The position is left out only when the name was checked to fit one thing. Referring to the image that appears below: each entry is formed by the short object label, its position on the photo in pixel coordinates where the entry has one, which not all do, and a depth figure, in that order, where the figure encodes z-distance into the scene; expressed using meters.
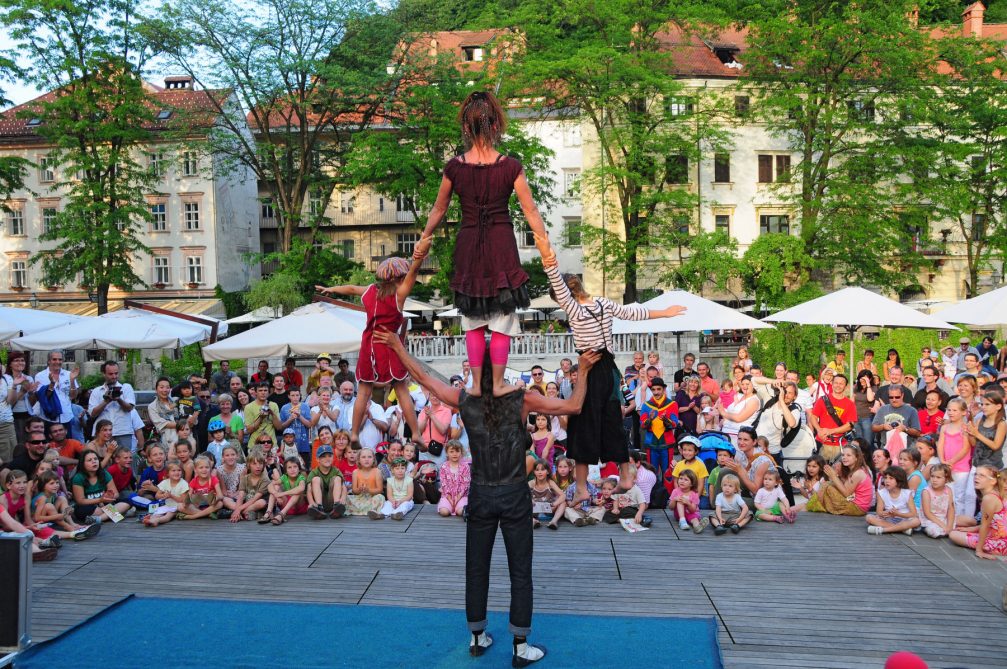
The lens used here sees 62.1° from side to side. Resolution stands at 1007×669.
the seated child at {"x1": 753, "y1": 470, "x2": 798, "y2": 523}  7.74
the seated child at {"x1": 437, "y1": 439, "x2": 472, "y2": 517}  8.05
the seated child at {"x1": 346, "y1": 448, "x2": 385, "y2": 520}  8.21
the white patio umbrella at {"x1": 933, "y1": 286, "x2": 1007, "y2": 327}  10.52
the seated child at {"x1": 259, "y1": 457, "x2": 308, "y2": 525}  8.11
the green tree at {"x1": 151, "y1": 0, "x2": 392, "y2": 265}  25.20
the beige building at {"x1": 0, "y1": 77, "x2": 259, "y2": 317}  36.56
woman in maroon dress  4.46
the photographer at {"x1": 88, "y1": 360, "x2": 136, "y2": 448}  9.76
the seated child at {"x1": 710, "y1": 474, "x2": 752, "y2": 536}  7.49
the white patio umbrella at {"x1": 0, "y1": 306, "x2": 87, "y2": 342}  10.70
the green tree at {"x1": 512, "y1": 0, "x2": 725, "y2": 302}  26.62
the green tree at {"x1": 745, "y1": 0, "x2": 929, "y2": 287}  24.81
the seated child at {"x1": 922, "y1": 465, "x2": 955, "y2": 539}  7.09
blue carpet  4.62
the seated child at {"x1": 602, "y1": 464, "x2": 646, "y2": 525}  7.78
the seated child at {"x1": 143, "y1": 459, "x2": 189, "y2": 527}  8.26
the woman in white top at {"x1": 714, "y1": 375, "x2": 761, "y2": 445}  9.34
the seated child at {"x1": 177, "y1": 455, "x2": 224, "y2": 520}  8.29
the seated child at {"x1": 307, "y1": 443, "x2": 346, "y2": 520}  8.12
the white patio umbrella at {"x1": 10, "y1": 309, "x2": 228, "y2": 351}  11.84
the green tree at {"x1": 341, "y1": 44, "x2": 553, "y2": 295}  25.50
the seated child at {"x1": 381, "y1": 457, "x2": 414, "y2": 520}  8.27
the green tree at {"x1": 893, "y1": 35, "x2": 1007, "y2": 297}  26.22
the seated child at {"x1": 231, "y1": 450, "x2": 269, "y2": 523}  8.22
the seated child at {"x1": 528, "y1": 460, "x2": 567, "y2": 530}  7.86
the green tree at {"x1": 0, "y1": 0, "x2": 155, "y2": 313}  26.45
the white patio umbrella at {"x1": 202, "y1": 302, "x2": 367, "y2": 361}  11.77
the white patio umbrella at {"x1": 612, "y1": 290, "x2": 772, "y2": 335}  11.80
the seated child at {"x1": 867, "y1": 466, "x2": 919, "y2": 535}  7.26
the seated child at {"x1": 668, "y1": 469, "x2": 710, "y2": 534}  7.54
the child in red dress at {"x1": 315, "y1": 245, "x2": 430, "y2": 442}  5.28
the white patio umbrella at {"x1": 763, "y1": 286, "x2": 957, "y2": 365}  10.78
